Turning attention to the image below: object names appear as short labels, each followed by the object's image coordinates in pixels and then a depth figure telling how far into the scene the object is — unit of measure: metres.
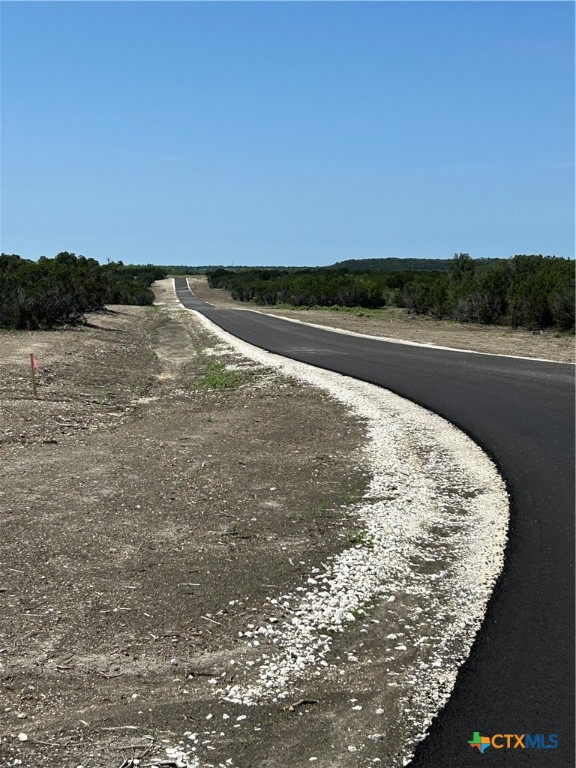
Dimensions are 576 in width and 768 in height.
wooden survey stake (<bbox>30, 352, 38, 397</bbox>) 15.31
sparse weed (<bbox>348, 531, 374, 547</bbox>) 7.04
